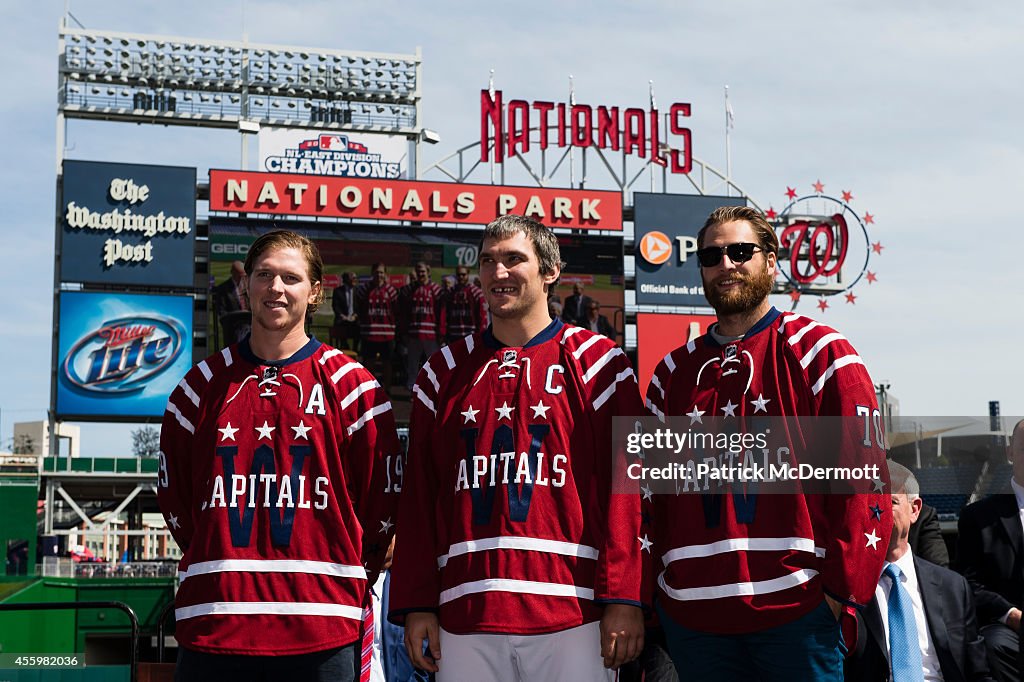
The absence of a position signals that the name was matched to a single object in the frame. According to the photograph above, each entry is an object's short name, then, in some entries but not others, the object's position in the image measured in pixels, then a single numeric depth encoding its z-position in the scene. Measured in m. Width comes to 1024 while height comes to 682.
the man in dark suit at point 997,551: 5.72
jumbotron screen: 30.31
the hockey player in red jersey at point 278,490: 3.94
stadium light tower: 35.41
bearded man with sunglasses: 3.72
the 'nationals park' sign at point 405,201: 31.94
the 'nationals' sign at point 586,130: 34.25
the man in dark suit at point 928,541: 6.76
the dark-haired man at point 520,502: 3.84
